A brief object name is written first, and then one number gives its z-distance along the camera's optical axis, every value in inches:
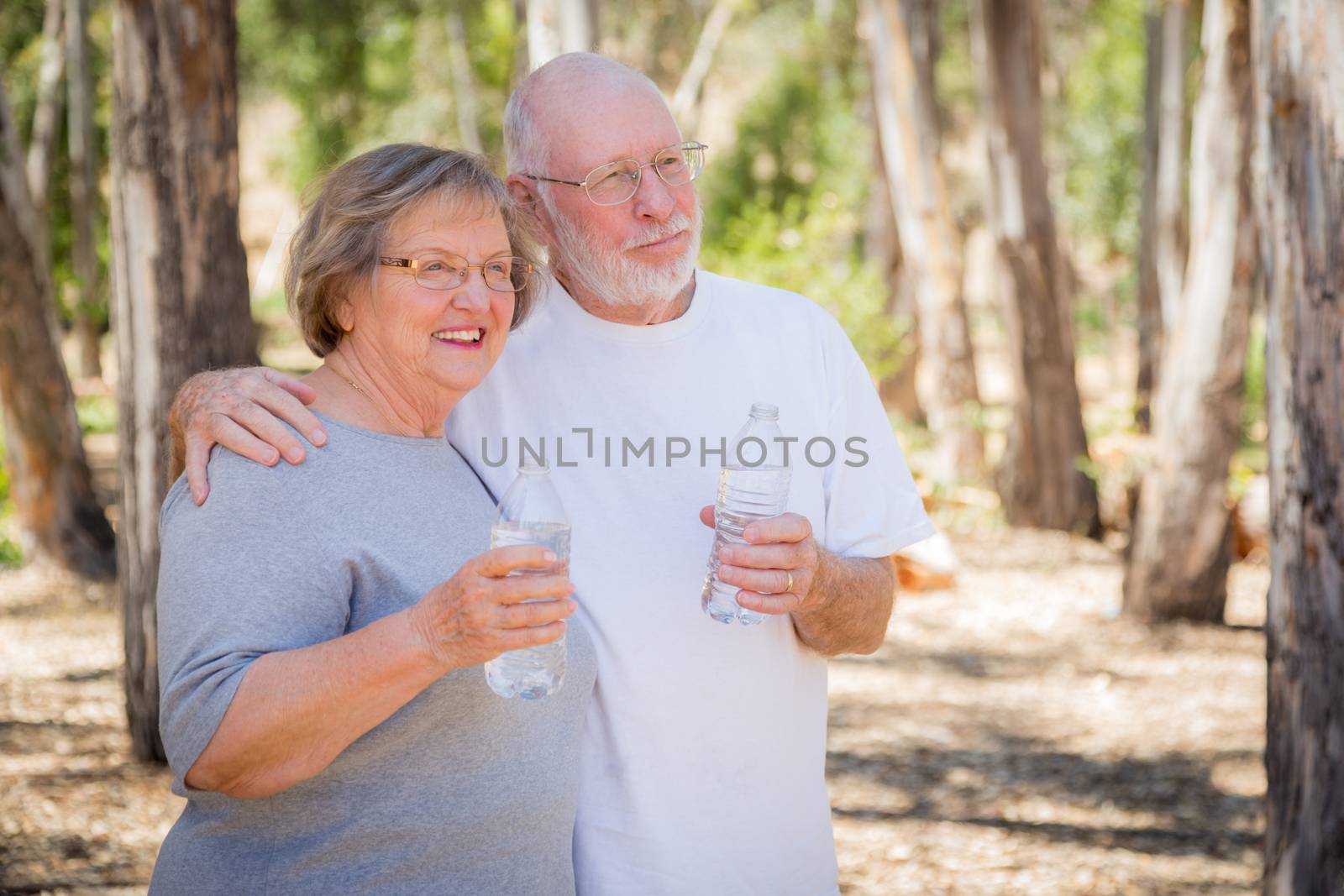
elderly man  93.0
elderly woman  70.0
